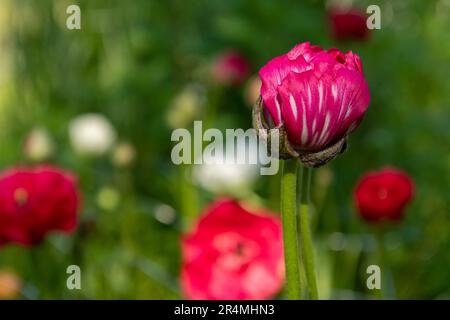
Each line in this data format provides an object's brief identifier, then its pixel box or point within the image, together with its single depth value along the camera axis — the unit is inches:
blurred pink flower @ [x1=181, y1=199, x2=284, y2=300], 28.4
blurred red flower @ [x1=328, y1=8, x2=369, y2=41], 44.4
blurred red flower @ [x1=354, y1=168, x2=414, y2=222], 30.7
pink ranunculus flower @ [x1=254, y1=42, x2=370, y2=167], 19.0
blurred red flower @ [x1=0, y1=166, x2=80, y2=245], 28.2
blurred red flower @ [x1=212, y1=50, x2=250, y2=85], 58.2
